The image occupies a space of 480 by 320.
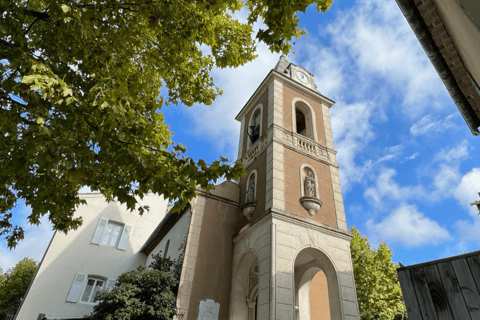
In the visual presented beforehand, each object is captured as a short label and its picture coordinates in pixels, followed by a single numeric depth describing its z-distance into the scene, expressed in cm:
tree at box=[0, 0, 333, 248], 379
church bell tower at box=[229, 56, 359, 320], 984
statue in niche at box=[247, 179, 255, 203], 1274
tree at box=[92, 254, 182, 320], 979
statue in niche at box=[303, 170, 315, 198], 1217
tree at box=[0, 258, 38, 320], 2522
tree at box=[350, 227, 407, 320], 1881
